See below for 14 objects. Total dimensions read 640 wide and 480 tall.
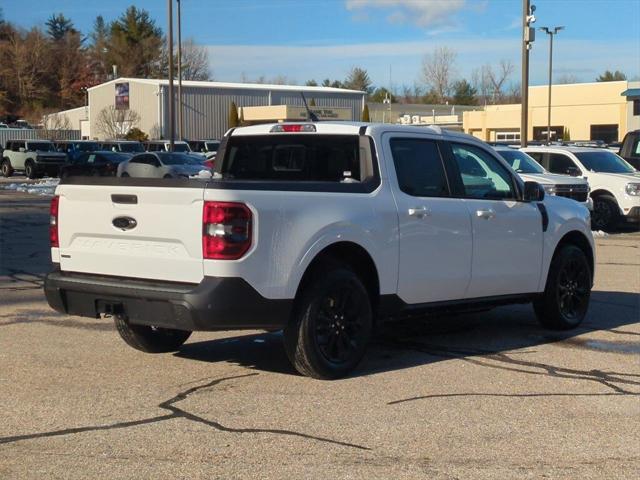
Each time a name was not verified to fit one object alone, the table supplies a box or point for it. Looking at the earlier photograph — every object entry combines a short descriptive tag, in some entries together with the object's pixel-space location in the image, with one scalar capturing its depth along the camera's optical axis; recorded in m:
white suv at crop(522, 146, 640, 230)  20.62
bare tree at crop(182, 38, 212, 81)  102.25
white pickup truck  6.52
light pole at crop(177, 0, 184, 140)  47.28
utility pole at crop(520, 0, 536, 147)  26.27
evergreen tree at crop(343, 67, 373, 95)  127.19
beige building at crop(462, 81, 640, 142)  61.69
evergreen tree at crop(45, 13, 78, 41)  134.00
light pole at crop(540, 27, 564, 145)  58.07
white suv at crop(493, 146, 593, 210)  18.97
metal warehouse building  69.56
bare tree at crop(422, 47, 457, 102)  100.25
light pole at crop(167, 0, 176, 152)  41.12
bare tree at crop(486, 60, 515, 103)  111.19
